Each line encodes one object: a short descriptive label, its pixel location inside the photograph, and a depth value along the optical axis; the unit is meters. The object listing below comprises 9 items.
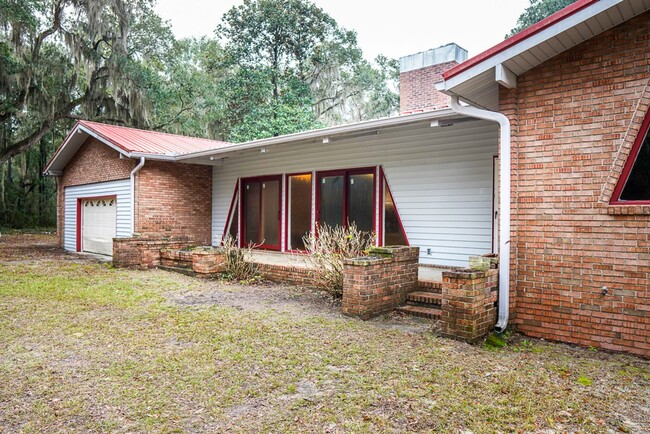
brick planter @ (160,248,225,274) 8.70
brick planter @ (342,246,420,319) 5.43
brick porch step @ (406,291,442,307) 5.75
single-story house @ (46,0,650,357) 4.16
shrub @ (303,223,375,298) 6.51
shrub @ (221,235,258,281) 8.55
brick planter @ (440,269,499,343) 4.39
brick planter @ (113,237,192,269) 9.93
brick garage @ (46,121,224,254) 11.14
